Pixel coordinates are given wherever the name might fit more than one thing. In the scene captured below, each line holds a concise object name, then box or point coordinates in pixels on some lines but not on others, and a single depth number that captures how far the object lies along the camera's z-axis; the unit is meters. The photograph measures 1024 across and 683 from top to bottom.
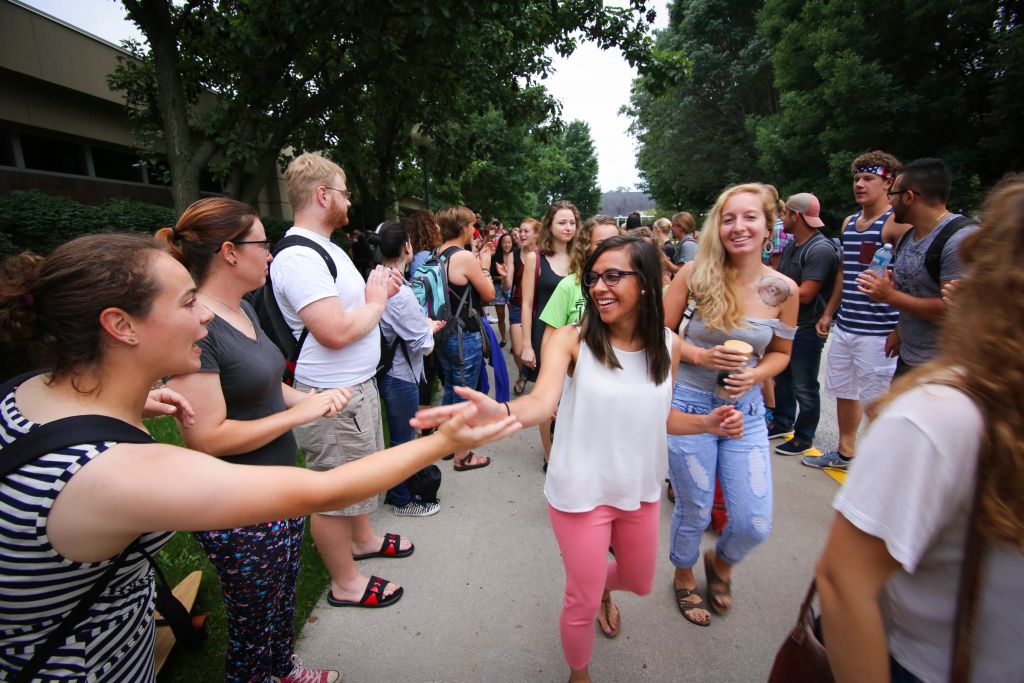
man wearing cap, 4.32
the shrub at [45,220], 6.54
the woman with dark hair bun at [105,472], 1.02
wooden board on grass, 2.28
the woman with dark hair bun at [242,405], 1.70
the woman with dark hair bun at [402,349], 3.52
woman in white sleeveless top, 1.97
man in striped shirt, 3.89
